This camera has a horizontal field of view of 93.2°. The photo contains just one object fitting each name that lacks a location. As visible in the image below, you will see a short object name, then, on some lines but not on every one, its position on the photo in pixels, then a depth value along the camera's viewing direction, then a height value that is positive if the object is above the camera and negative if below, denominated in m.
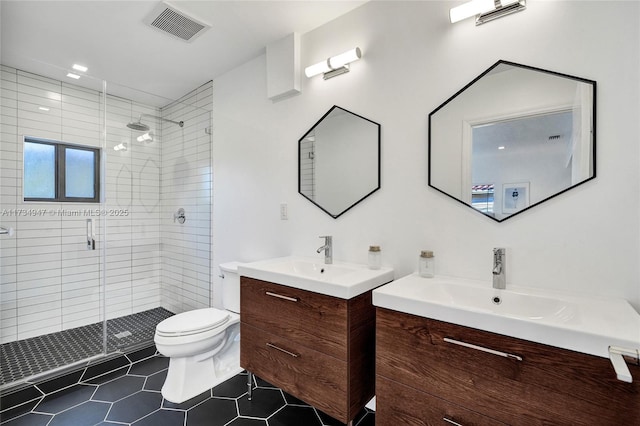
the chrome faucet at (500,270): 1.31 -0.25
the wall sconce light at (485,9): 1.31 +0.91
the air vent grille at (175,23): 1.85 +1.22
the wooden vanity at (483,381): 0.84 -0.54
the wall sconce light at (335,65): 1.79 +0.90
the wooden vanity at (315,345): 1.35 -0.66
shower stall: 2.49 -0.08
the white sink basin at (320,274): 1.37 -0.34
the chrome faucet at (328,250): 1.89 -0.25
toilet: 1.89 -0.94
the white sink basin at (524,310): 0.85 -0.34
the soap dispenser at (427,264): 1.49 -0.26
